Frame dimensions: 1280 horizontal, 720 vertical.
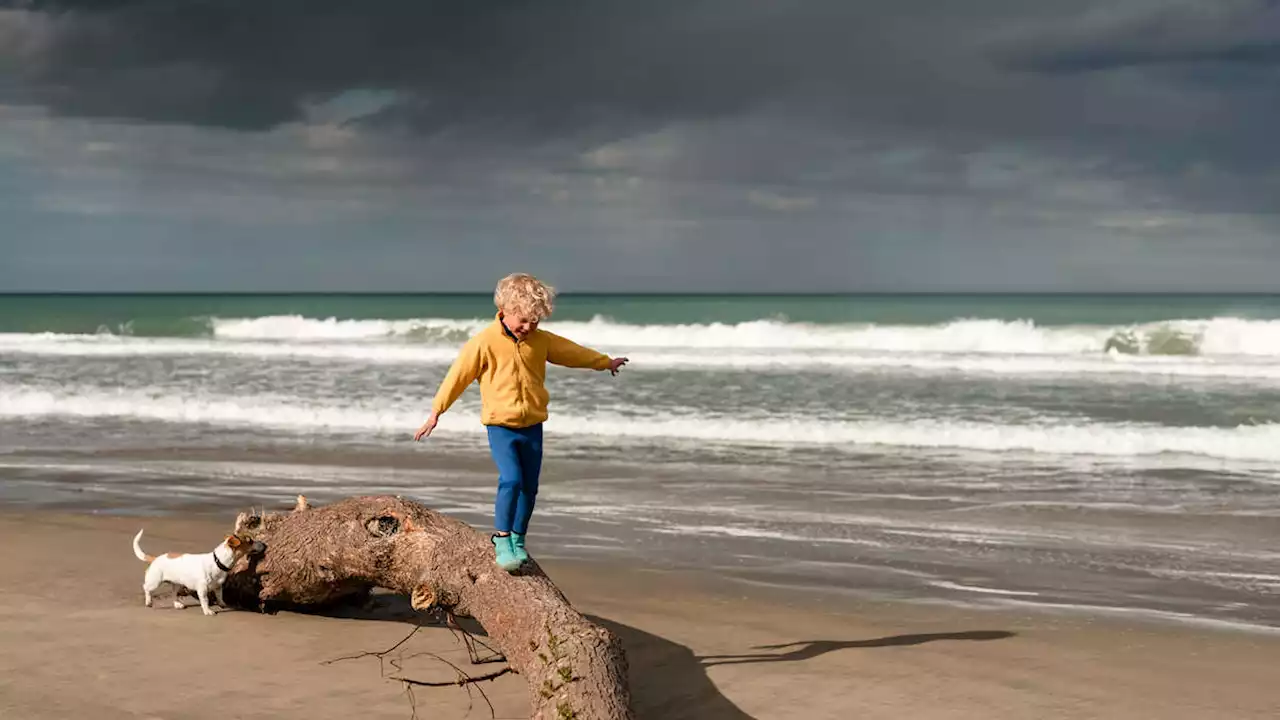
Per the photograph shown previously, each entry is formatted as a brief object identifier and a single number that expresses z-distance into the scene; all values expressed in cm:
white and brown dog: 590
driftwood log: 430
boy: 486
